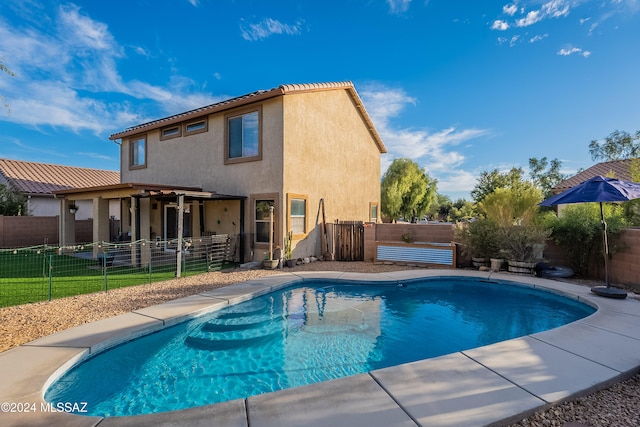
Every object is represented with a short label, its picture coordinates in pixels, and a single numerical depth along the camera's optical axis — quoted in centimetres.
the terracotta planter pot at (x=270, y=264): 1125
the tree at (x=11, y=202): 1875
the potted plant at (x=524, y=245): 980
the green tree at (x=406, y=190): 2950
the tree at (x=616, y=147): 2717
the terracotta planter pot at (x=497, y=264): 1038
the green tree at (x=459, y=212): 1230
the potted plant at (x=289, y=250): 1180
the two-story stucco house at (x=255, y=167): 1169
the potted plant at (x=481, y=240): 1057
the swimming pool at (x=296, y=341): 397
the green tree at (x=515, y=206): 1011
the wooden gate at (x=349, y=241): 1331
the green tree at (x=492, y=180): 2896
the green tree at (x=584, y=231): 898
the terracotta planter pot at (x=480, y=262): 1082
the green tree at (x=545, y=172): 3756
